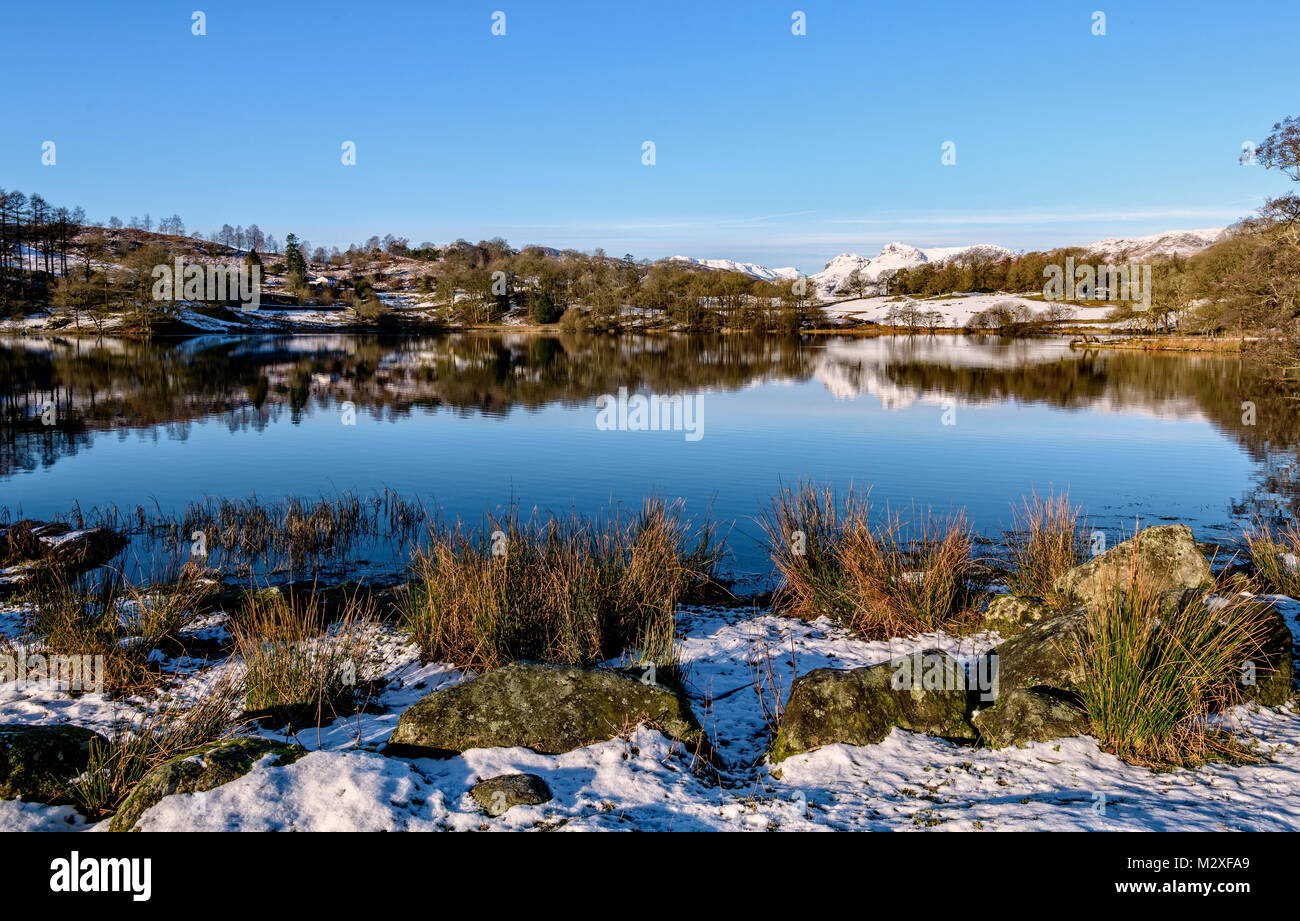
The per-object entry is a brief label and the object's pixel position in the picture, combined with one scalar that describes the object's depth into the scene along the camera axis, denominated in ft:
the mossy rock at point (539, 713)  18.35
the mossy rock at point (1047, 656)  20.49
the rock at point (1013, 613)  27.12
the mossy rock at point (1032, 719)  18.43
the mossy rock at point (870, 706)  19.02
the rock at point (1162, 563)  25.21
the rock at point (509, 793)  14.83
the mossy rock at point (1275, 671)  20.05
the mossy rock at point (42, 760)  15.39
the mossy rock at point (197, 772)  14.39
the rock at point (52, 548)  36.88
